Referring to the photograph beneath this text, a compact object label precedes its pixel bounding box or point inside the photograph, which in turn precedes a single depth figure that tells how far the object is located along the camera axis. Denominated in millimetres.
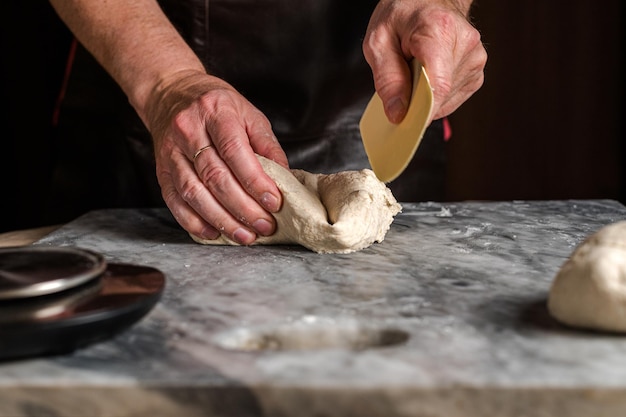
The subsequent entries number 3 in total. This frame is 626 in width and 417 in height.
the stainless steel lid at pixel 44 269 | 808
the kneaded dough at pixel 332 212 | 1279
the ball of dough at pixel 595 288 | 848
